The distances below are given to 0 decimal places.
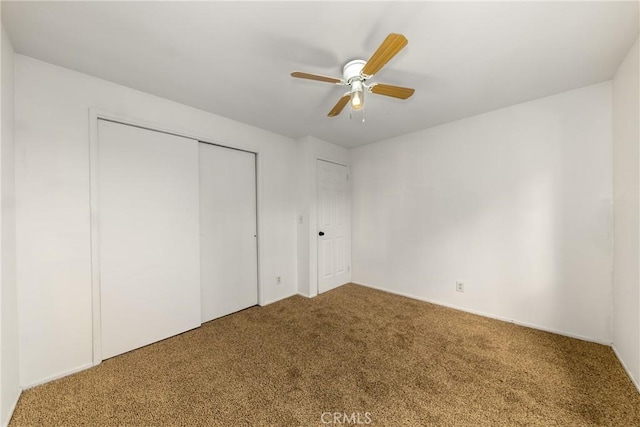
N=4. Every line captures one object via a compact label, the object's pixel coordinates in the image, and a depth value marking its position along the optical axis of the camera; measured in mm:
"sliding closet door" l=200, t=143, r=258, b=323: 2684
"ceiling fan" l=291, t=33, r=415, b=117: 1418
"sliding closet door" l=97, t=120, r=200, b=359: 1991
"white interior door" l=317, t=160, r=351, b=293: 3592
